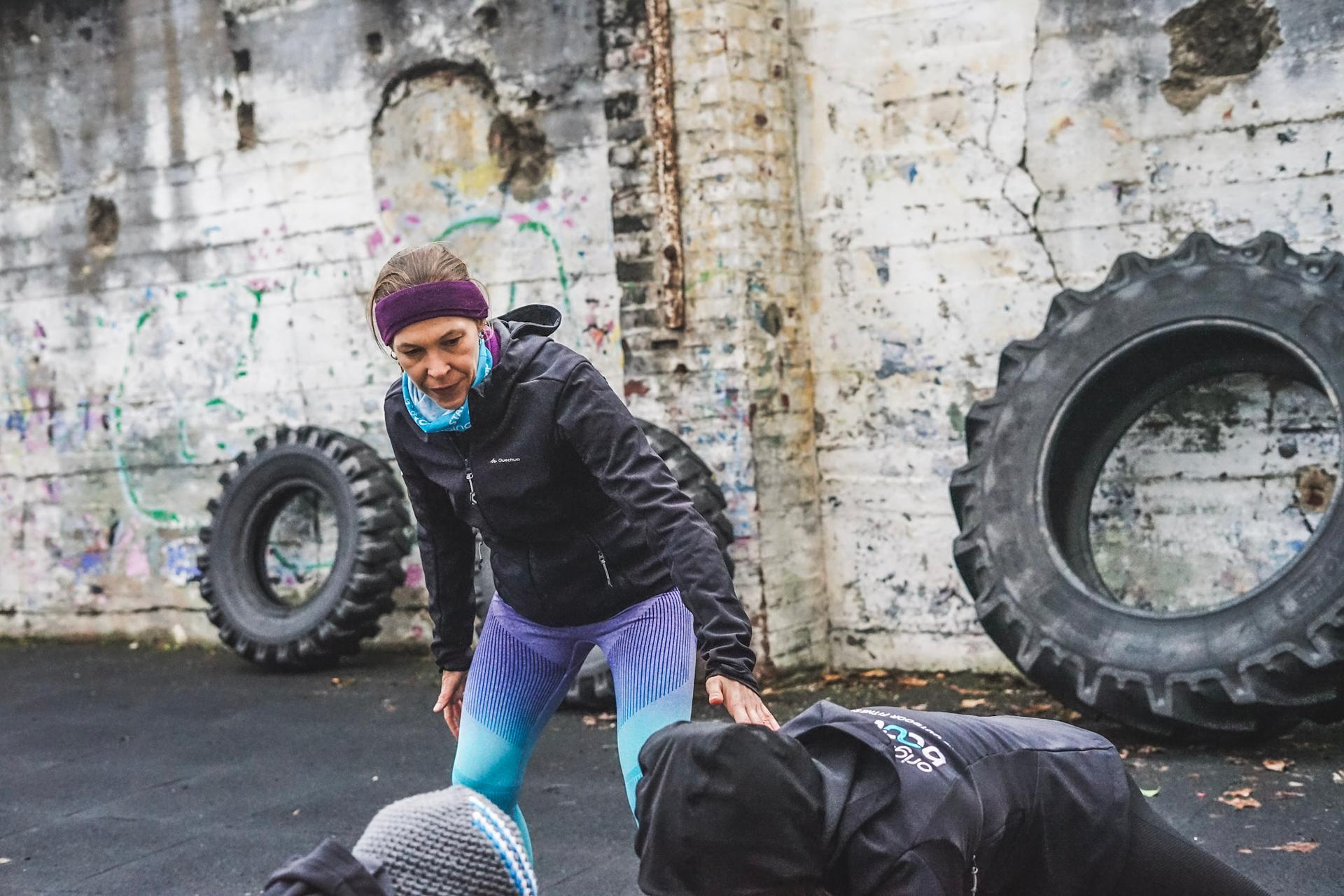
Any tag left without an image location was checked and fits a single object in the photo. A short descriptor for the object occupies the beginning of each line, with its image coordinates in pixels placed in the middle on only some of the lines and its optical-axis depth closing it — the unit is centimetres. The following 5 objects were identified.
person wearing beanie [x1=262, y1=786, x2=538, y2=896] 175
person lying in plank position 206
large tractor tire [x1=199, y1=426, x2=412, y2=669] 797
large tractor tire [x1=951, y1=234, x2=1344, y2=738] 511
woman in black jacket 327
